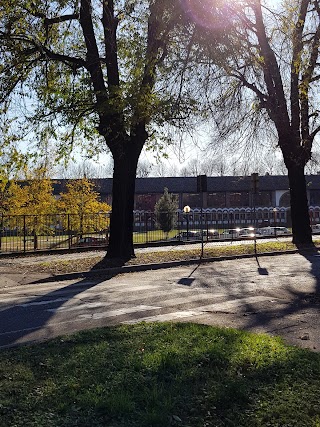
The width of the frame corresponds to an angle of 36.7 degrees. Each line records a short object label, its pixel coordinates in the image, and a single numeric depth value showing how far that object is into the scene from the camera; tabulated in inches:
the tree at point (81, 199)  1405.0
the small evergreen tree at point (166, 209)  1138.5
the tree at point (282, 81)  466.6
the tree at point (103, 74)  518.6
